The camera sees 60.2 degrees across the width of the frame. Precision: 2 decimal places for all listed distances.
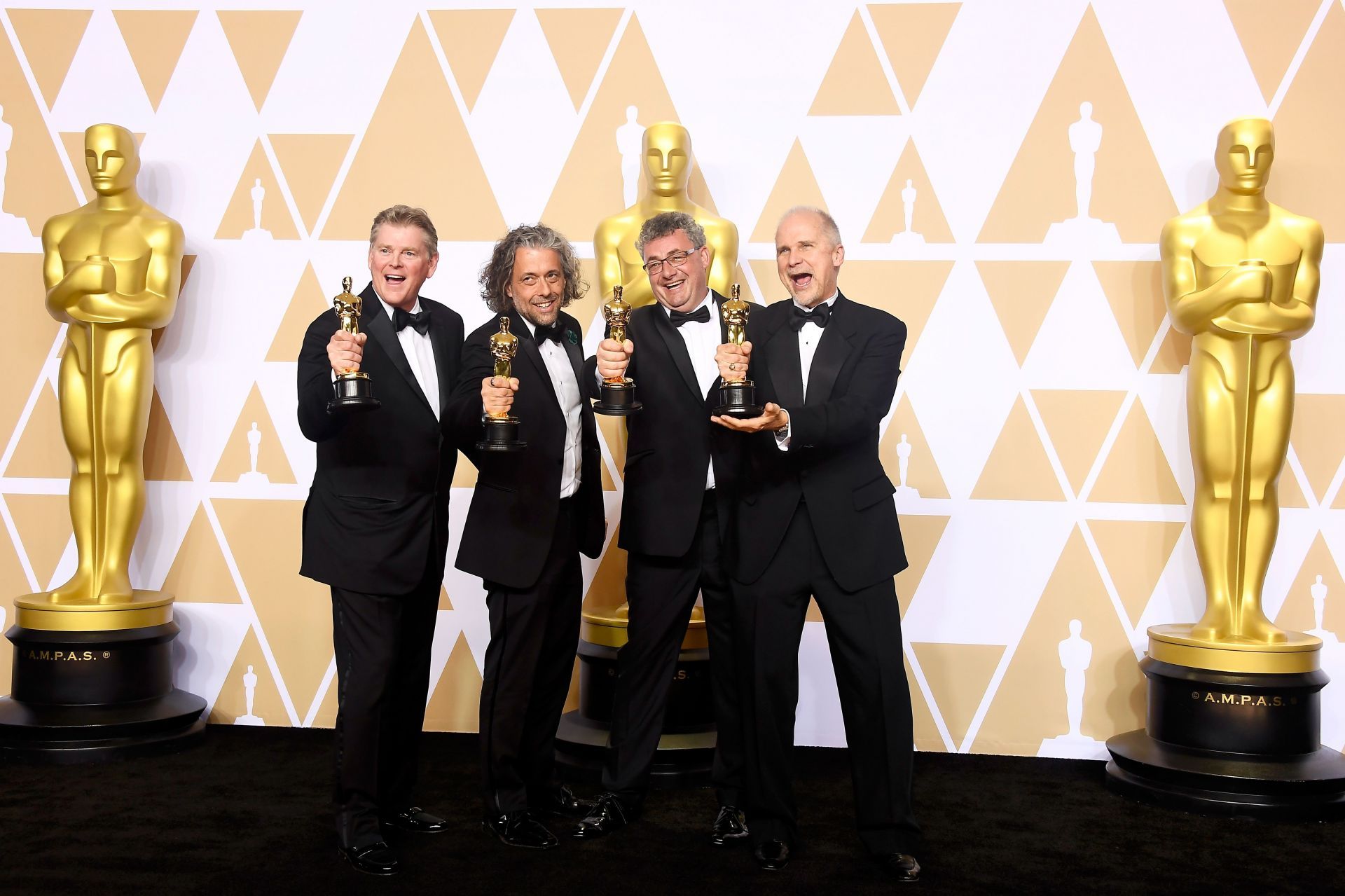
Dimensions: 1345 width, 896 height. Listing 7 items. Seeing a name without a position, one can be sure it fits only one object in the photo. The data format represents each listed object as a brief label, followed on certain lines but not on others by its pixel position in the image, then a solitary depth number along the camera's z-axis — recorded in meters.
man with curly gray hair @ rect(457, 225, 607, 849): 3.23
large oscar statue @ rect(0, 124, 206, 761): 4.34
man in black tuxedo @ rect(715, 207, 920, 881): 3.07
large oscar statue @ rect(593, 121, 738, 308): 4.30
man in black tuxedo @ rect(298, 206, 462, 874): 3.07
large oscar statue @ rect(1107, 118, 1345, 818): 3.86
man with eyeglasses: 3.29
